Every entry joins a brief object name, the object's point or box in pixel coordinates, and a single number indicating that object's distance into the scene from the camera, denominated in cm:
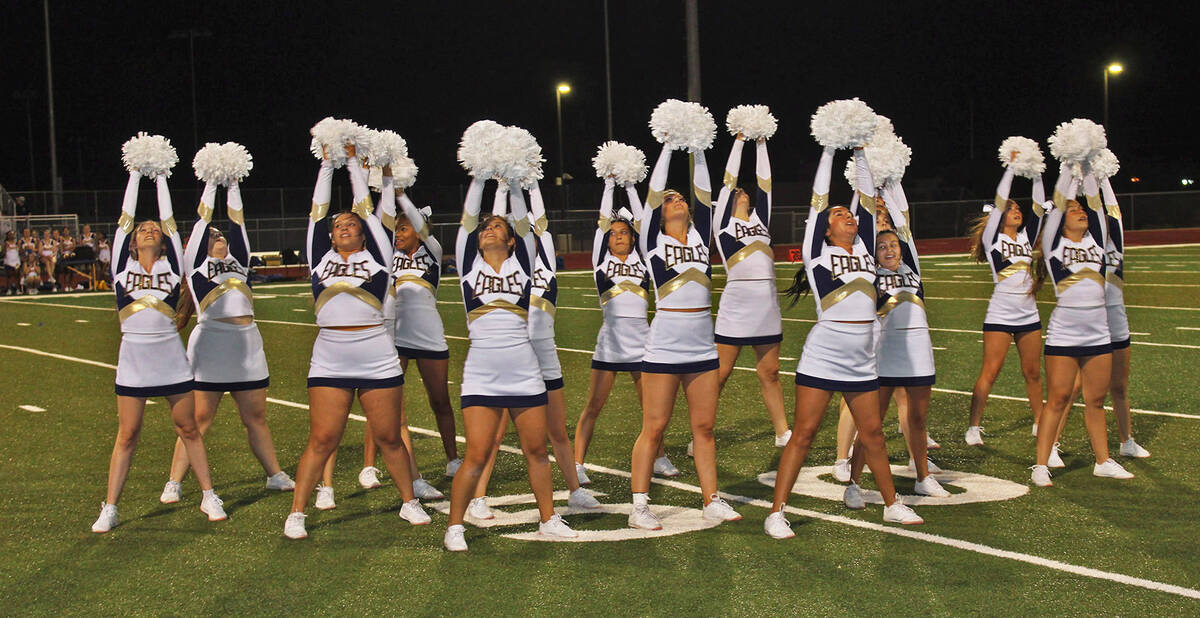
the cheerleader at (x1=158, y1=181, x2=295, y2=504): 661
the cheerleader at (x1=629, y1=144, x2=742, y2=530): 592
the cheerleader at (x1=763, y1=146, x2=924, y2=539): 568
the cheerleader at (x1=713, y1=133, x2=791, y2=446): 748
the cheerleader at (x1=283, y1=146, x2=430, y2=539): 571
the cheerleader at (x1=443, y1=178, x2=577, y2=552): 543
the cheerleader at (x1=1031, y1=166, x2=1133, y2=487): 686
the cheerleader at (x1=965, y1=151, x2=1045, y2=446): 775
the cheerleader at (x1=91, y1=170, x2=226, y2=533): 612
